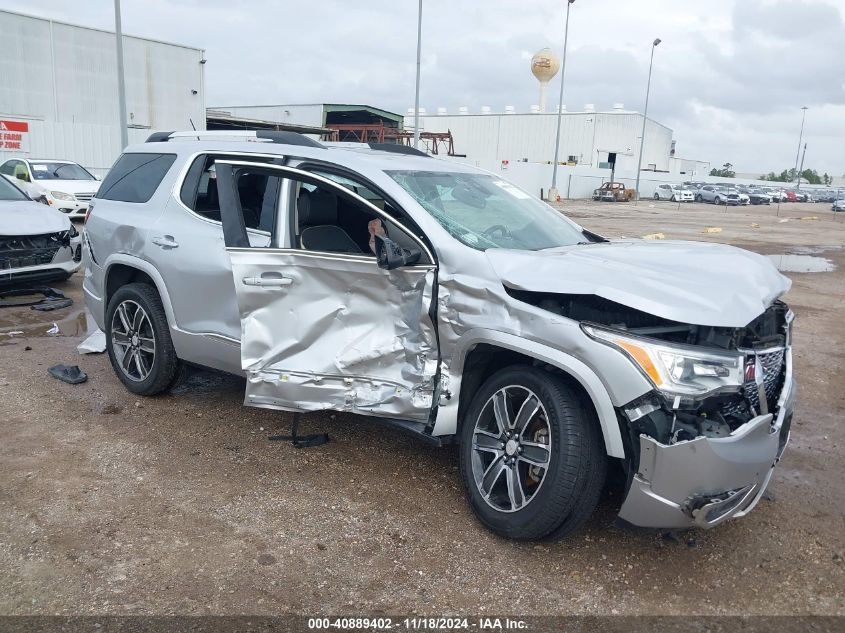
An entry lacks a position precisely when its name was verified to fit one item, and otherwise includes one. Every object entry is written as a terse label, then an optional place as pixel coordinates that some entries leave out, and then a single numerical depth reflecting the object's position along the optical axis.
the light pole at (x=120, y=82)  18.72
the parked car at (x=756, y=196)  61.66
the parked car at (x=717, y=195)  56.66
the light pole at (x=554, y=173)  38.06
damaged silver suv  2.93
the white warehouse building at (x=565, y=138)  68.69
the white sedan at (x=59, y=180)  15.24
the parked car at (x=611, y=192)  52.69
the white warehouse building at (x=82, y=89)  26.27
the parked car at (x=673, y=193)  57.03
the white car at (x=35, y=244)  8.12
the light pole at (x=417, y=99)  23.09
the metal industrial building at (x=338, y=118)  40.66
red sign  25.42
